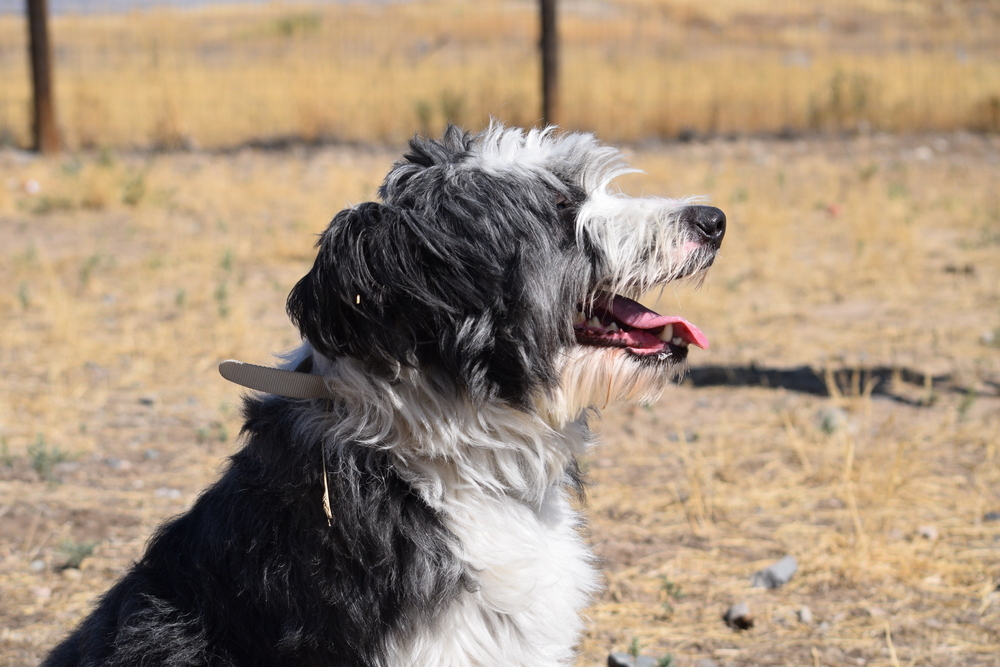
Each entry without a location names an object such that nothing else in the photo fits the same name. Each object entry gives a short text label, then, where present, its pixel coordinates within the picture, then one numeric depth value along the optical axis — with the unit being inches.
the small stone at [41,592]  129.4
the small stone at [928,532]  140.1
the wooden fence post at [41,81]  435.8
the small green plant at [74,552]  133.4
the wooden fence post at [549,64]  457.5
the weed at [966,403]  176.2
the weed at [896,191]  378.9
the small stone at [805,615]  120.5
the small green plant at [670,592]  127.2
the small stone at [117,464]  169.5
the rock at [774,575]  129.9
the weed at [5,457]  167.5
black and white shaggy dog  74.1
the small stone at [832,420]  174.2
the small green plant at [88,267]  286.2
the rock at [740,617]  120.0
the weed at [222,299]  250.1
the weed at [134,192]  380.5
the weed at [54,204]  371.2
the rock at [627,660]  110.3
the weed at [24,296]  261.4
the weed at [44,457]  162.7
